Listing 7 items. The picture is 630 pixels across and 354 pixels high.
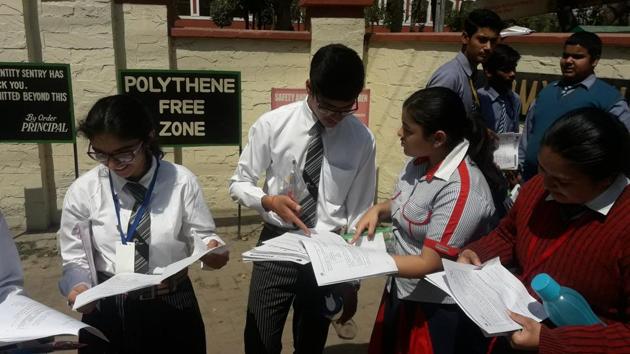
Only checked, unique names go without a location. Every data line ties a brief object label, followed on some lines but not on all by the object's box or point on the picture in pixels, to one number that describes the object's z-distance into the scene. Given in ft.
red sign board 15.99
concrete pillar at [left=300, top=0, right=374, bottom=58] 16.82
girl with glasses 5.85
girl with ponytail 5.75
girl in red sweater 4.30
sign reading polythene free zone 14.79
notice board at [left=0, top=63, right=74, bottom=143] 14.40
